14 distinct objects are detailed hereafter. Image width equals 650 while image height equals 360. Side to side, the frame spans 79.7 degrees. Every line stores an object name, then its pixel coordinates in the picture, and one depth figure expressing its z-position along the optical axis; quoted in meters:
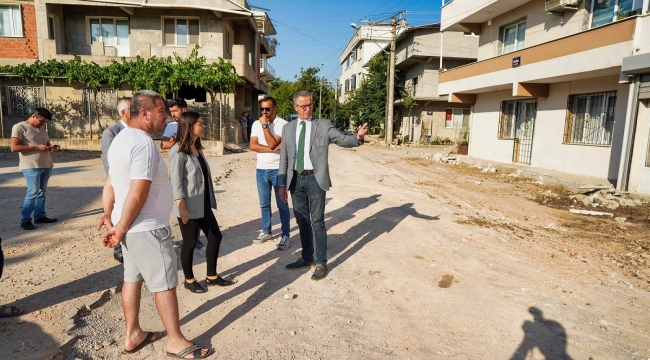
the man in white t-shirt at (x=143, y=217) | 2.41
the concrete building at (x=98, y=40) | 18.28
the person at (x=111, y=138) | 4.45
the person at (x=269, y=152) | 4.96
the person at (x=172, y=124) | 4.67
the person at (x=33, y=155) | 5.45
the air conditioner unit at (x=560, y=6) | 11.98
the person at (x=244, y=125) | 22.28
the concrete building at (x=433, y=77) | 28.00
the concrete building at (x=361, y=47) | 42.30
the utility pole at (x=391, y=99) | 26.95
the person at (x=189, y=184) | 3.62
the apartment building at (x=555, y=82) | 9.49
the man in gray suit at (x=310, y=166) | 4.22
